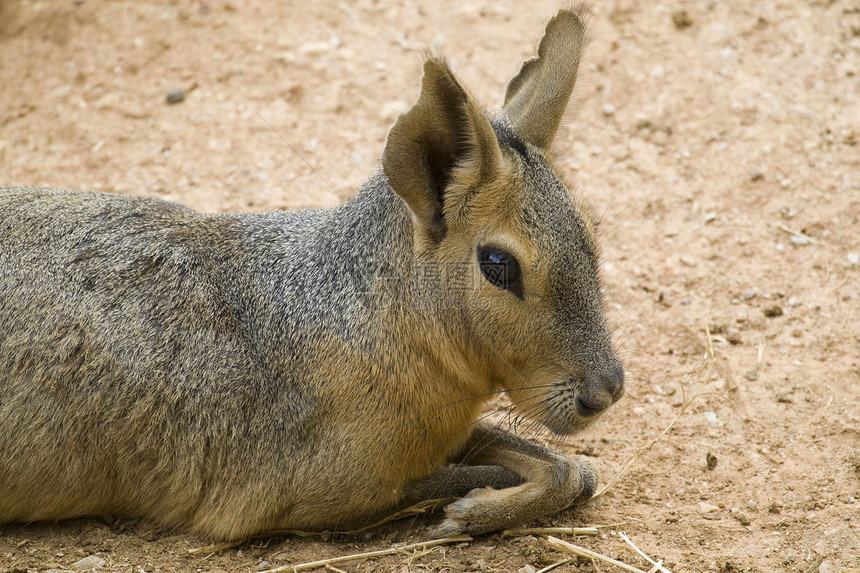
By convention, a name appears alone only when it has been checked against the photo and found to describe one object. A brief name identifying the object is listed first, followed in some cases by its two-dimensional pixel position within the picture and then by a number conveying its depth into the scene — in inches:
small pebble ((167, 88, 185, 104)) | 580.1
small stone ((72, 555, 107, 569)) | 310.7
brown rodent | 304.0
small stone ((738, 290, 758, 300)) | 441.6
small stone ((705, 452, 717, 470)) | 360.7
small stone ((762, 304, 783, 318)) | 429.1
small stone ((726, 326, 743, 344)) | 421.4
